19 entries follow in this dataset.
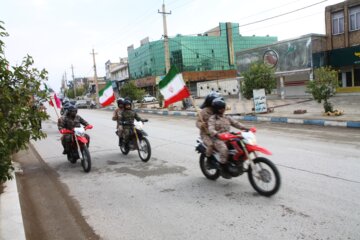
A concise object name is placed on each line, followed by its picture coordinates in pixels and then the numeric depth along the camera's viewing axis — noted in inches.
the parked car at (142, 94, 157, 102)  2200.3
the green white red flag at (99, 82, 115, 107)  478.3
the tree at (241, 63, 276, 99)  807.7
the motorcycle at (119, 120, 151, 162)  340.0
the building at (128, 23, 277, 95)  2847.0
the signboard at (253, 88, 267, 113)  805.9
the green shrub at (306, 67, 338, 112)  649.6
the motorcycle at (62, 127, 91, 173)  308.8
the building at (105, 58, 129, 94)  3666.3
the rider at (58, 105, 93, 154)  341.4
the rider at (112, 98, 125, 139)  371.2
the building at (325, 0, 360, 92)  1141.1
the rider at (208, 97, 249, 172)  222.7
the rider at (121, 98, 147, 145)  363.6
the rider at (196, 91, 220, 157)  241.9
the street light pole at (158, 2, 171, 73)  1208.2
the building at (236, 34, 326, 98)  1208.2
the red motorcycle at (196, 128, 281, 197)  206.1
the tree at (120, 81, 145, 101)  1480.1
